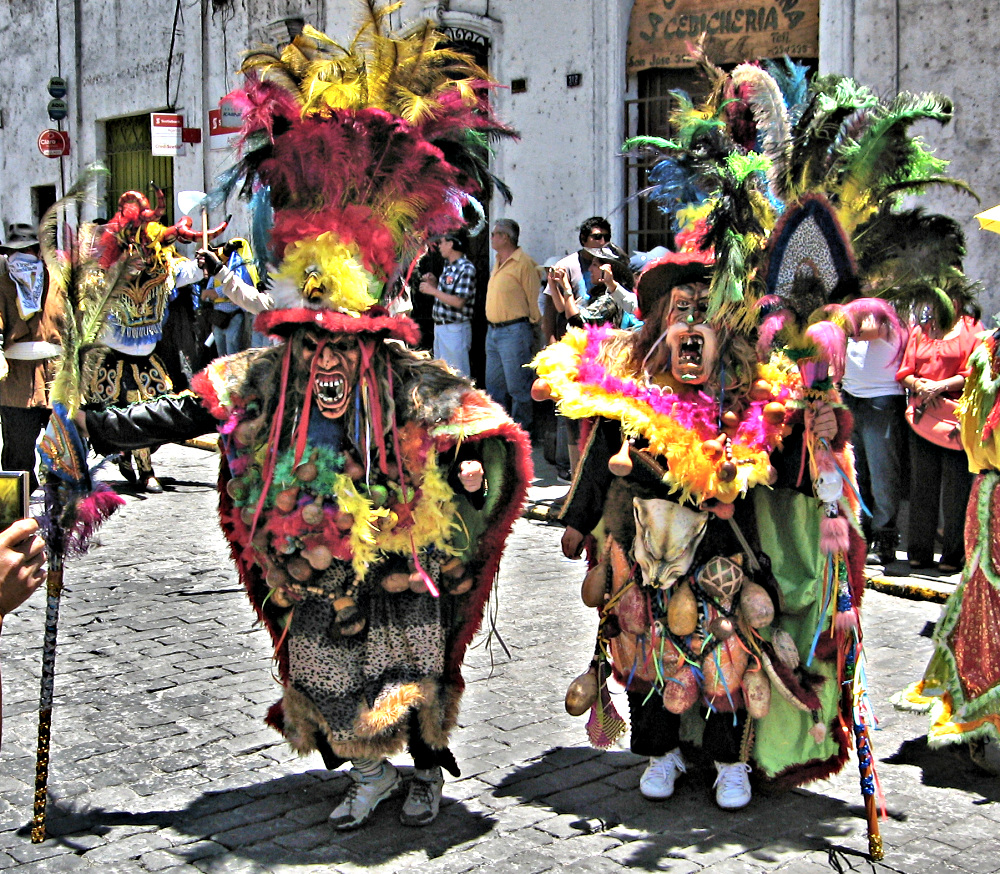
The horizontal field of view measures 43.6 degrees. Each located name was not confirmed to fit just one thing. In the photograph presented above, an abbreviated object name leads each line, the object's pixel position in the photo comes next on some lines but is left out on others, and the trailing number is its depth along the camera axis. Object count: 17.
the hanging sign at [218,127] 12.23
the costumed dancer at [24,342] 8.62
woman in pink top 7.29
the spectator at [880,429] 7.73
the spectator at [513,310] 10.89
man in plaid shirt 11.16
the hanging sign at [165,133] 16.16
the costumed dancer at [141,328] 9.88
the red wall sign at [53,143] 18.85
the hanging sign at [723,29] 10.43
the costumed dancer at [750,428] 3.96
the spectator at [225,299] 8.65
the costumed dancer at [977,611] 4.49
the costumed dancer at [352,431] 4.01
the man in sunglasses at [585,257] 9.06
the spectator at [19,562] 2.41
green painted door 17.99
